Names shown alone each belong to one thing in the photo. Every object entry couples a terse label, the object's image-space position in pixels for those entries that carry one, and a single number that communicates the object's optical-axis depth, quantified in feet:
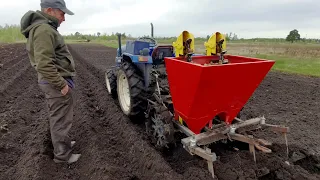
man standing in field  7.52
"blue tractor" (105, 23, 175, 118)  10.55
